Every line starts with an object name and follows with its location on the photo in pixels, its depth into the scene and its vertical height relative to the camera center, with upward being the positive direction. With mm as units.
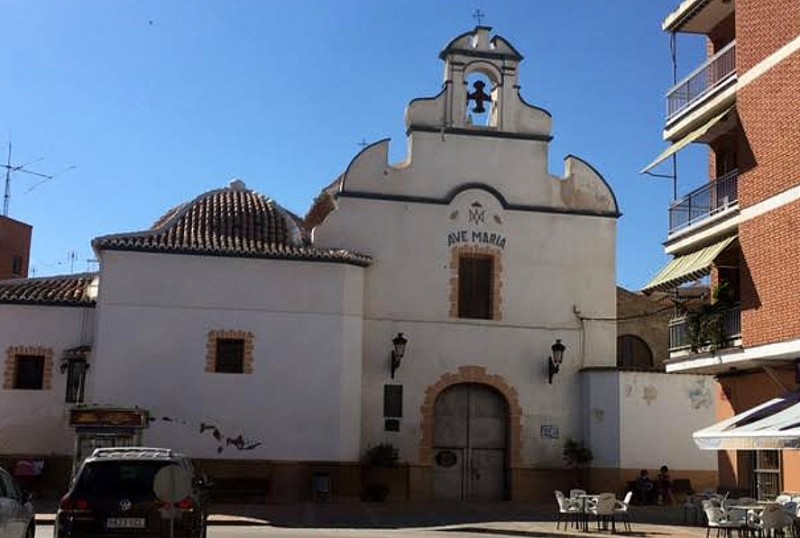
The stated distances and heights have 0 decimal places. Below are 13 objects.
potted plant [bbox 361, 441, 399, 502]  27750 -698
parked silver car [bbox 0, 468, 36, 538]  13430 -1024
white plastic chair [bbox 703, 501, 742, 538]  18688 -1218
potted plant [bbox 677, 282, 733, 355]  22891 +2920
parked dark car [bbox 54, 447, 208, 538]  12891 -815
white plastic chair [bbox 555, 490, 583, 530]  21812 -1175
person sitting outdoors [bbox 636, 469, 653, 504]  27953 -991
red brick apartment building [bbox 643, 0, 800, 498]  20438 +4813
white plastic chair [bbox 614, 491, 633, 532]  21375 -1219
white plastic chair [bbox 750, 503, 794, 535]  17531 -1085
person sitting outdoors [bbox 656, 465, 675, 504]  28141 -931
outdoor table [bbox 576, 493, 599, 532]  21828 -1202
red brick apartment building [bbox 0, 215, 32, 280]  55688 +10203
